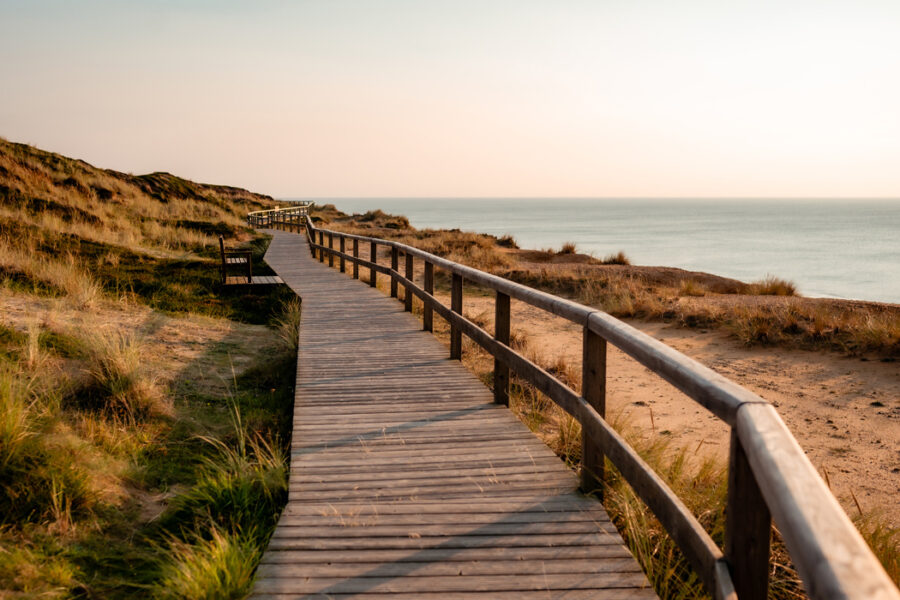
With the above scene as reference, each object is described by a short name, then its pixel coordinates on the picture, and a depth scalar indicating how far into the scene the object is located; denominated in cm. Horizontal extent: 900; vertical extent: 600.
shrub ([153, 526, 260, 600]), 269
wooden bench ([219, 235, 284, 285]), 1323
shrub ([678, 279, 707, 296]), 1573
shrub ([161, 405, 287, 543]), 370
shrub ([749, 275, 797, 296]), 1642
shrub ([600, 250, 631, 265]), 2348
